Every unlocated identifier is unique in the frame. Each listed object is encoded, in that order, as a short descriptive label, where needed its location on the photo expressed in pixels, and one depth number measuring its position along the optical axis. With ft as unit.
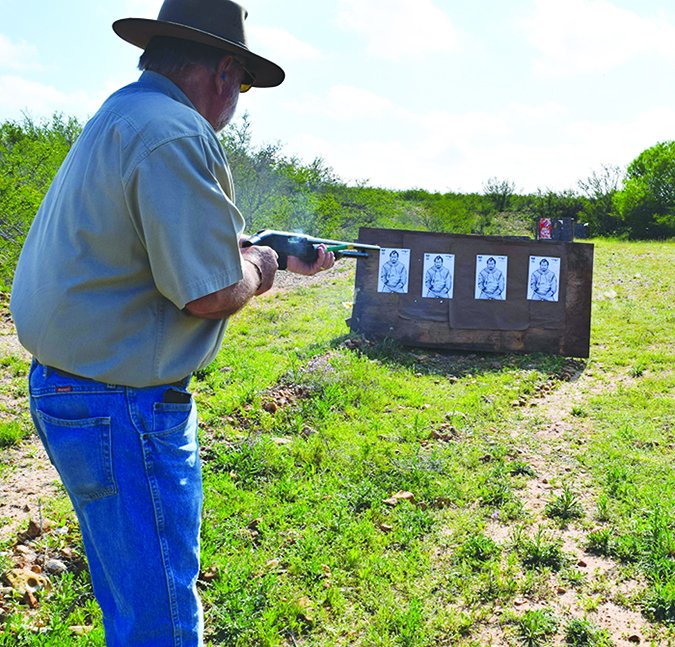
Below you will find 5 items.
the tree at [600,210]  104.78
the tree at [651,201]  100.37
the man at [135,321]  5.39
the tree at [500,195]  104.78
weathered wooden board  25.34
